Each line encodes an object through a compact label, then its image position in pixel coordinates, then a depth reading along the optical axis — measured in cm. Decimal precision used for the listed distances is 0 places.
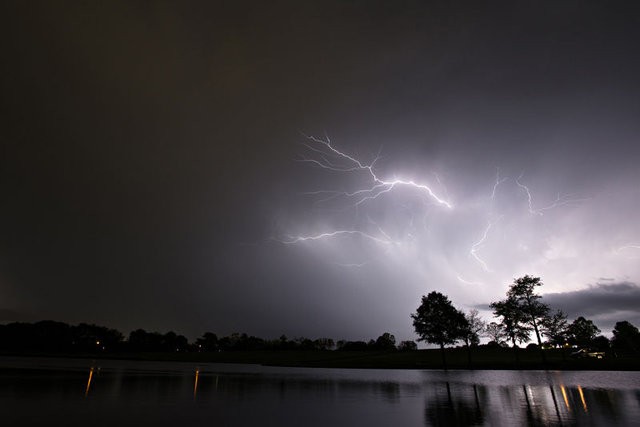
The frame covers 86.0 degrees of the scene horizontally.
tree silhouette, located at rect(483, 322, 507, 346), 6168
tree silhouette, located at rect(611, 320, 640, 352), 10219
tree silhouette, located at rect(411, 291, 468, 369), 5838
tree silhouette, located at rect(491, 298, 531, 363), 5372
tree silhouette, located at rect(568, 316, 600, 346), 8375
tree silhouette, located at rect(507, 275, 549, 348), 5284
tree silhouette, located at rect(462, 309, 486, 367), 5962
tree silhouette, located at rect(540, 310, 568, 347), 5225
